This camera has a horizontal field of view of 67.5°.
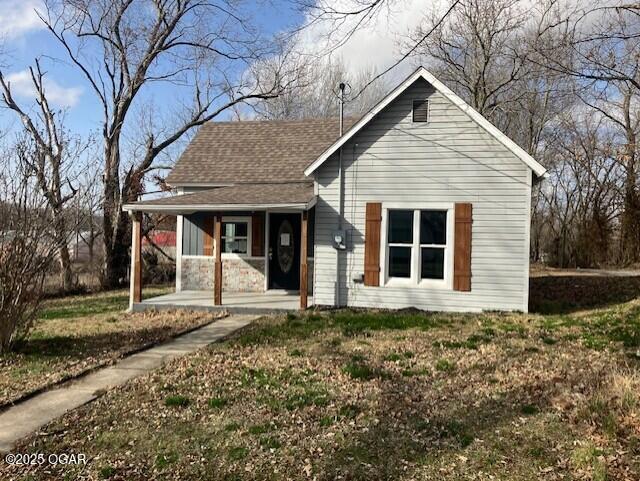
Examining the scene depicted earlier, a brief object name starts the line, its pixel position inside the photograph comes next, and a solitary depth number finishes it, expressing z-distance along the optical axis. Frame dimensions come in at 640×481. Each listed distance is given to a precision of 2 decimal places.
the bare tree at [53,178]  7.09
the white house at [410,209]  10.41
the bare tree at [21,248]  6.86
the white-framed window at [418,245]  10.73
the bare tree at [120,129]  18.67
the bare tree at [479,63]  22.77
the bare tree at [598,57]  8.33
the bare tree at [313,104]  30.92
